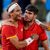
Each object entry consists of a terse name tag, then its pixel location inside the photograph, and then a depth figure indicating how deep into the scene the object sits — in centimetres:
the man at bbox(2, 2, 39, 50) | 1016
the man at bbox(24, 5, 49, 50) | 1056
